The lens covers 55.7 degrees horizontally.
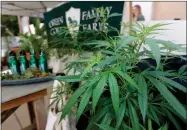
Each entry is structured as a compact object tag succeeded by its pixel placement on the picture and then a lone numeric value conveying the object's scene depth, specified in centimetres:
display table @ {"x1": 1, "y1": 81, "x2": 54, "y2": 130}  101
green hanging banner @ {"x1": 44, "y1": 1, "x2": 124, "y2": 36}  141
